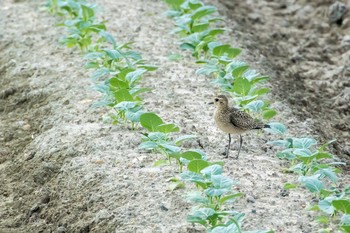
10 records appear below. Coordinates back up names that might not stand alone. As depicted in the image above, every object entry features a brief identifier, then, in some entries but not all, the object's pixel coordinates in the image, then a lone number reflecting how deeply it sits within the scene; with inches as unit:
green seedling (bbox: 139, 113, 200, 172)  498.0
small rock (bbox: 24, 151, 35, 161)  558.9
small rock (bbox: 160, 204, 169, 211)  462.6
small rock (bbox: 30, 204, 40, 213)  506.3
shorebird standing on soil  522.3
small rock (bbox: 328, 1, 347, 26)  860.0
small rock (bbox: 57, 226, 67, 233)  479.8
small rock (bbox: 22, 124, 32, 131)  601.3
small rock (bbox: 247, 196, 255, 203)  470.3
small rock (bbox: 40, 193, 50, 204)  512.4
